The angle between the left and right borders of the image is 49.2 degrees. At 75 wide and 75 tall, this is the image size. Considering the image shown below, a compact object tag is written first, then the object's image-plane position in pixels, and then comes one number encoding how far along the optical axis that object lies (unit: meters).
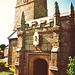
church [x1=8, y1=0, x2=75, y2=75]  7.59
